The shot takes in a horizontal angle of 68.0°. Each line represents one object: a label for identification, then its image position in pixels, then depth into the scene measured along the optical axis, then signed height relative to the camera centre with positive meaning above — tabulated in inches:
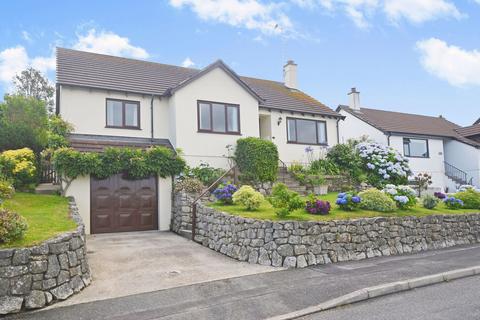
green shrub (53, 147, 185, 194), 525.7 +36.1
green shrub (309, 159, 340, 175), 749.3 +29.6
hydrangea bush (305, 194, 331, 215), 425.7 -30.4
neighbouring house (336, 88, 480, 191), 1087.0 +116.7
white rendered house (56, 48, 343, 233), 569.0 +128.0
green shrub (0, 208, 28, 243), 264.4 -28.1
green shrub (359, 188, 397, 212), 474.3 -30.3
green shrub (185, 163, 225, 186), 618.3 +19.0
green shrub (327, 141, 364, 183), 773.9 +45.0
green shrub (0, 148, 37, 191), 556.7 +32.8
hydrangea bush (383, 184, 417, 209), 495.5 -24.0
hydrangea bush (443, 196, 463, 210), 570.9 -41.1
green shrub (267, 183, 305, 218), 400.2 -24.0
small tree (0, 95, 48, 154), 733.9 +147.9
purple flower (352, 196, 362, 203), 460.8 -24.8
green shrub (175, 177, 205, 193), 568.1 -1.6
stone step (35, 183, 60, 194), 564.1 -1.3
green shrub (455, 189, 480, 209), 583.3 -36.2
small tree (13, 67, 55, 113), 1368.1 +399.2
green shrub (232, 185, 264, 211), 452.4 -19.5
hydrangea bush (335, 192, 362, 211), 456.8 -27.6
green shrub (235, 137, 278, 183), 639.8 +40.5
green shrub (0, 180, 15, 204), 454.2 -2.3
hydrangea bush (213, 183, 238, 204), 501.0 -13.9
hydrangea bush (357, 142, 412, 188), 772.0 +32.1
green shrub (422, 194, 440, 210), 539.8 -36.5
